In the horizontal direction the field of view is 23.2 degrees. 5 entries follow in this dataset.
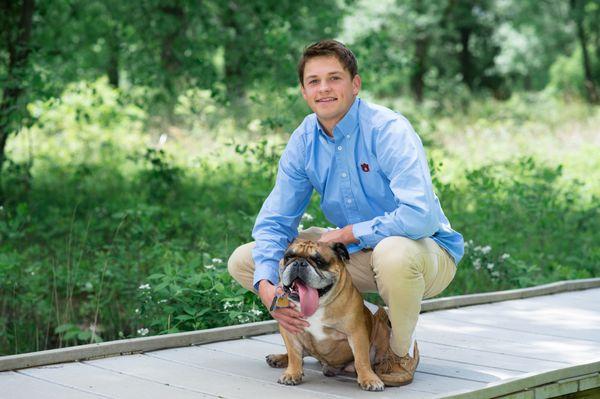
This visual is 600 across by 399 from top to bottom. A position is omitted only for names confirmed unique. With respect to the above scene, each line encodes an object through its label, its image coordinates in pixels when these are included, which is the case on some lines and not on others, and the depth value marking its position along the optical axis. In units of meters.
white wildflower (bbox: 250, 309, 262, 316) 8.78
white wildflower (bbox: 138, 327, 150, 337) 8.51
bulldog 6.01
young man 6.21
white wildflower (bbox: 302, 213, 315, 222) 10.29
